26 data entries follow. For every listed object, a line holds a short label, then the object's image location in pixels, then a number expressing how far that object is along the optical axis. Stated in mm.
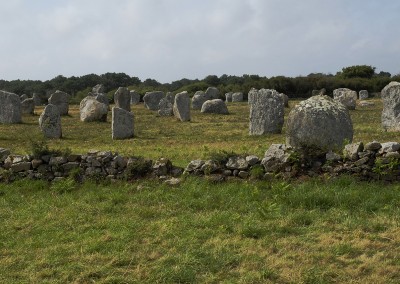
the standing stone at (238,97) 53706
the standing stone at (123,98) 34688
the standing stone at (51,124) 21469
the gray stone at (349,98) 35469
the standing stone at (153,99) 40531
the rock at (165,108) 33906
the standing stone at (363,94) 51959
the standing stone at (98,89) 65875
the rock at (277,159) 9938
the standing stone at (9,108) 28344
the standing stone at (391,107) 20891
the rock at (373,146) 9641
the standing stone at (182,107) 29219
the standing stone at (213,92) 52019
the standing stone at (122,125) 20938
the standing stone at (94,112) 29094
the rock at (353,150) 9711
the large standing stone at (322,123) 14516
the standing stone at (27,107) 35031
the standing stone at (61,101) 35062
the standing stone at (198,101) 42156
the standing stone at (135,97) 52153
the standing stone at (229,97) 54938
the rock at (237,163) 10062
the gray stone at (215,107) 34625
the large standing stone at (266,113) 20719
